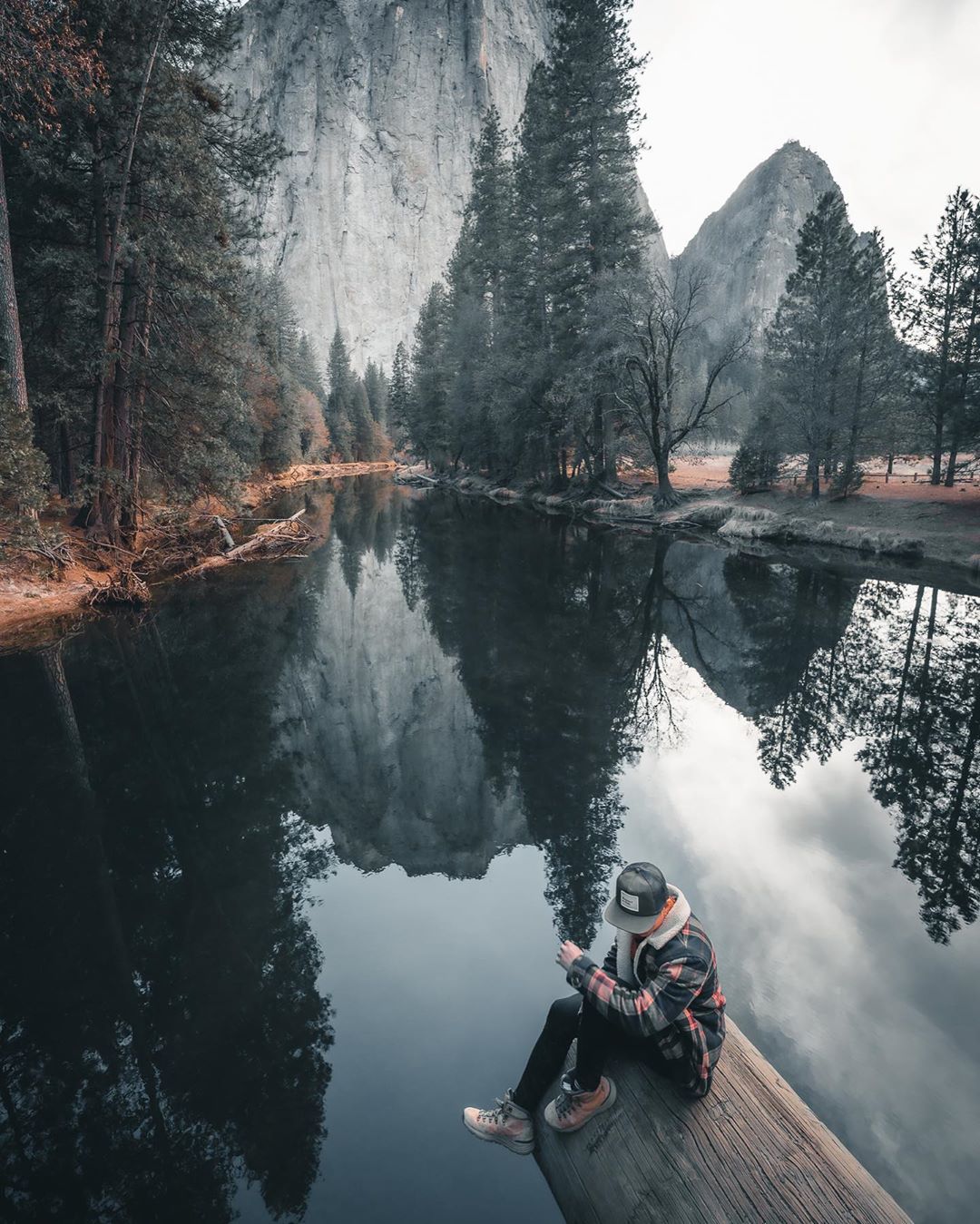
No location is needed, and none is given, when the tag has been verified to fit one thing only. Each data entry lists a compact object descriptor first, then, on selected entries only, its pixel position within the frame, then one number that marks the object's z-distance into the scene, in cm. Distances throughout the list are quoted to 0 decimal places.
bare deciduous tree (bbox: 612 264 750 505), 2516
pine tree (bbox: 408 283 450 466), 4753
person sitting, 256
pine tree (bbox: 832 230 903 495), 2564
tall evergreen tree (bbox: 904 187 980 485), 2336
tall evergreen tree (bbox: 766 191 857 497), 2591
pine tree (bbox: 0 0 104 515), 796
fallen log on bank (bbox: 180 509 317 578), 1914
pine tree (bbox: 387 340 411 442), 5794
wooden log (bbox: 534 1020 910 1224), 220
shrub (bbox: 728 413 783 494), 2777
